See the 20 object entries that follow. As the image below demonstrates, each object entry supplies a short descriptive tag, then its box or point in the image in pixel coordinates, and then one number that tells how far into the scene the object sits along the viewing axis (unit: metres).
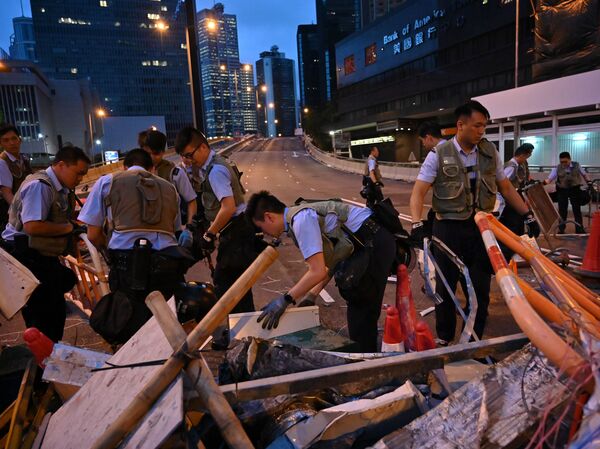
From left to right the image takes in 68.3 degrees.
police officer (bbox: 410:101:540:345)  3.70
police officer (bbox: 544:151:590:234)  9.09
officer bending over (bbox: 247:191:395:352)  2.90
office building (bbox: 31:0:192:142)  119.69
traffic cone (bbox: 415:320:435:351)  2.82
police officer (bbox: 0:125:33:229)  4.73
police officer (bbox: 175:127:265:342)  4.13
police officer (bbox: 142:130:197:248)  4.96
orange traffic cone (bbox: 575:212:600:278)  5.07
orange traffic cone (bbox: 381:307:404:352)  3.00
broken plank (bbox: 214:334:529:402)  1.87
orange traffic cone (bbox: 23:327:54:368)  3.07
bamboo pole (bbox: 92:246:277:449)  1.56
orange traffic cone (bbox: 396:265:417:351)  3.31
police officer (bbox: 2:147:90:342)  3.67
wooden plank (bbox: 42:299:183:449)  1.52
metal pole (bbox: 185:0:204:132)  10.41
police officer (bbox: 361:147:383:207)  12.52
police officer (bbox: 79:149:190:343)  3.32
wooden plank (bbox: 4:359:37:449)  2.12
